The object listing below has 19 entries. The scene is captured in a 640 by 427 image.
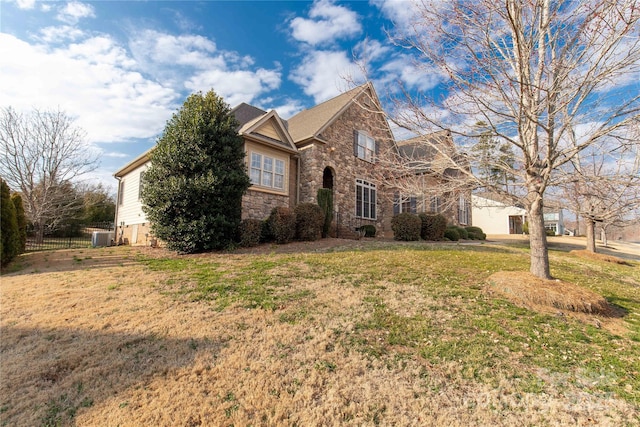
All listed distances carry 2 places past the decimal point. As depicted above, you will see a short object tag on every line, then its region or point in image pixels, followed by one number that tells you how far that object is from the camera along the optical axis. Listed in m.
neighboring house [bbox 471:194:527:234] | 33.00
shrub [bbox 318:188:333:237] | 13.55
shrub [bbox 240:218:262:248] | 10.56
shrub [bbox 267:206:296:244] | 11.19
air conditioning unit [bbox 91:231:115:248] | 15.91
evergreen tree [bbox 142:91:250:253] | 9.77
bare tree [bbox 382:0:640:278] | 4.79
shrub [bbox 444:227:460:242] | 17.23
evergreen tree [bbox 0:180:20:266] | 8.90
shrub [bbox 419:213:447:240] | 15.84
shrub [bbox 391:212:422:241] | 14.65
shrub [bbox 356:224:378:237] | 16.20
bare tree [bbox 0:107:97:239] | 17.52
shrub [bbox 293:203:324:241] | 11.93
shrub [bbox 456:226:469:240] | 18.88
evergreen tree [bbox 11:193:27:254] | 10.23
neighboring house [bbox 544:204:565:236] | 38.81
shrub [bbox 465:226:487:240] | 20.34
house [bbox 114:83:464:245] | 13.02
